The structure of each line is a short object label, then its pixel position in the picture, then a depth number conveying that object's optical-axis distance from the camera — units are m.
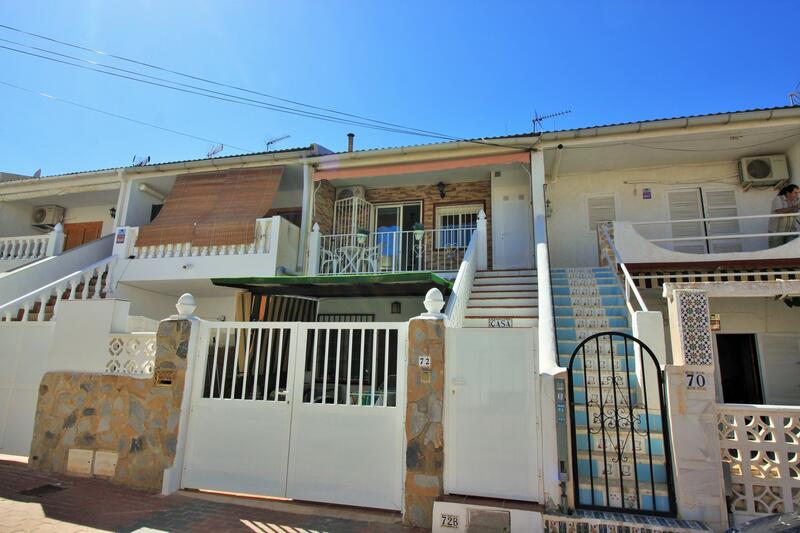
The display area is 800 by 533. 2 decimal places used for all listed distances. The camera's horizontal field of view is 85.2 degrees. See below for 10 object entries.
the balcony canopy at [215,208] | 10.35
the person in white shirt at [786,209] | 8.75
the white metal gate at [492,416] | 4.13
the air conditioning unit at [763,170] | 9.41
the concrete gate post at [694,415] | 3.78
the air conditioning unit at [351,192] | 11.70
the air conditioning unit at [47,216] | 14.30
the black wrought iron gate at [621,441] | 4.01
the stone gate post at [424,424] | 4.26
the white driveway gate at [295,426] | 4.61
